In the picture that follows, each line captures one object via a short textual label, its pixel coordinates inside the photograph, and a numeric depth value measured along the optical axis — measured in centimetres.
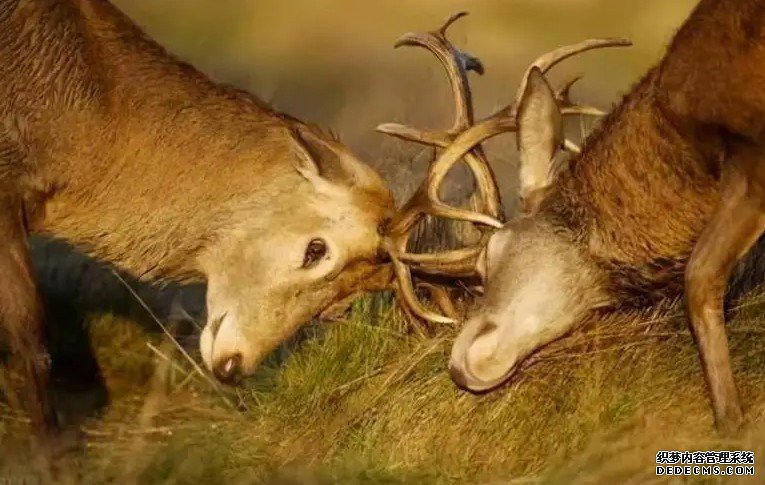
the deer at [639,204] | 1249
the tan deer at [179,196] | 1493
